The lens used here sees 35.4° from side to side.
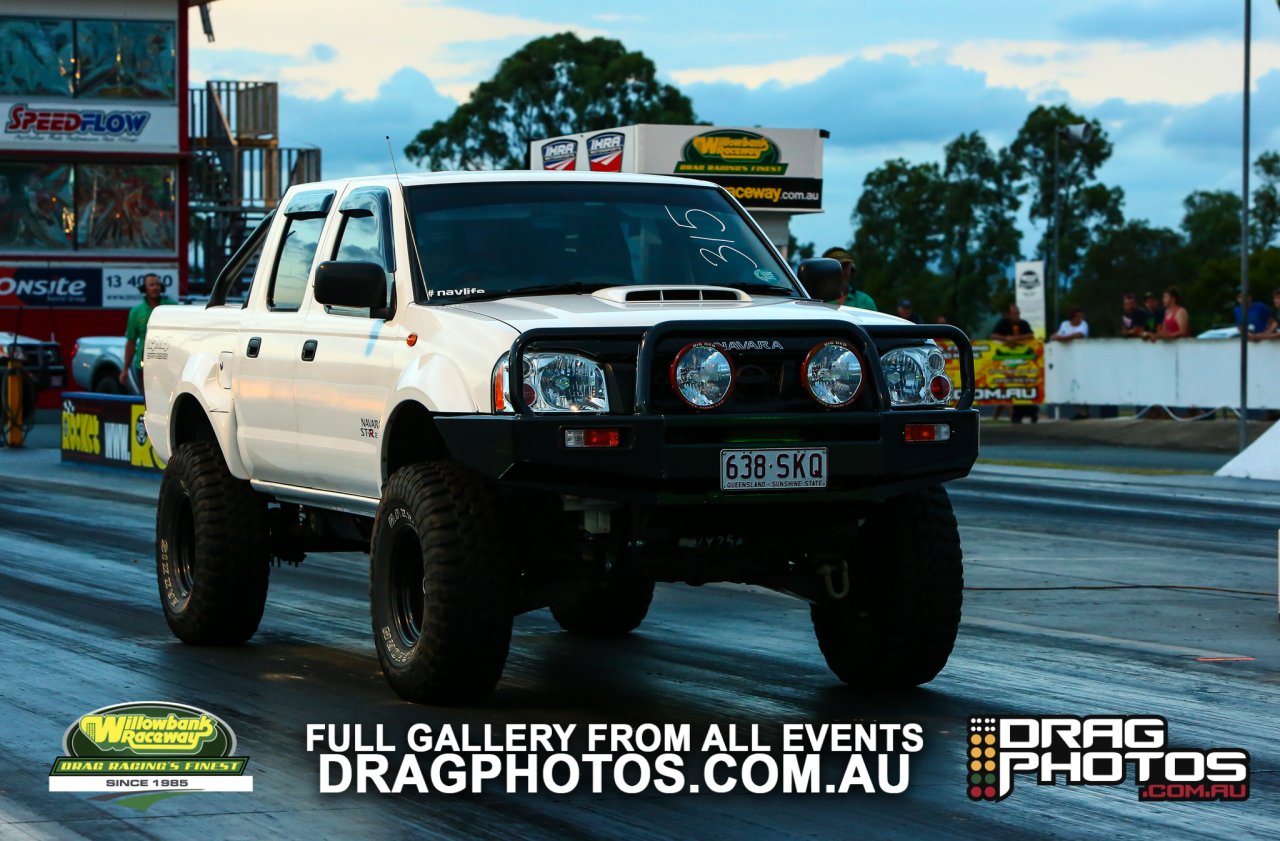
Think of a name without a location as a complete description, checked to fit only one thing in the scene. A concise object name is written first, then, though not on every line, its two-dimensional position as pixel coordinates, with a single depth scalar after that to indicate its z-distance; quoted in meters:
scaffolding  47.91
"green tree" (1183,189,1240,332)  101.19
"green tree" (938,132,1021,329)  111.19
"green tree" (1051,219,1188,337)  105.81
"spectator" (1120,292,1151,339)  30.23
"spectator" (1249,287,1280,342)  25.97
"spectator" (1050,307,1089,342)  31.95
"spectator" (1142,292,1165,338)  29.88
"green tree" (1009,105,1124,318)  109.50
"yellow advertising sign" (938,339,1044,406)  32.62
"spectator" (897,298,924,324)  23.56
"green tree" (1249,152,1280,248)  125.31
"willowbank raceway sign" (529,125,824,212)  33.12
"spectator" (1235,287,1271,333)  26.75
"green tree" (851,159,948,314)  114.38
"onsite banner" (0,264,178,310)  43.78
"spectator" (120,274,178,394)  19.78
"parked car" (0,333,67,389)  38.97
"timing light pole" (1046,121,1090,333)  58.16
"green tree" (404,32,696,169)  84.94
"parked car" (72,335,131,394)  37.25
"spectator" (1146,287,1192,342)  28.86
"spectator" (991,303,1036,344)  32.78
